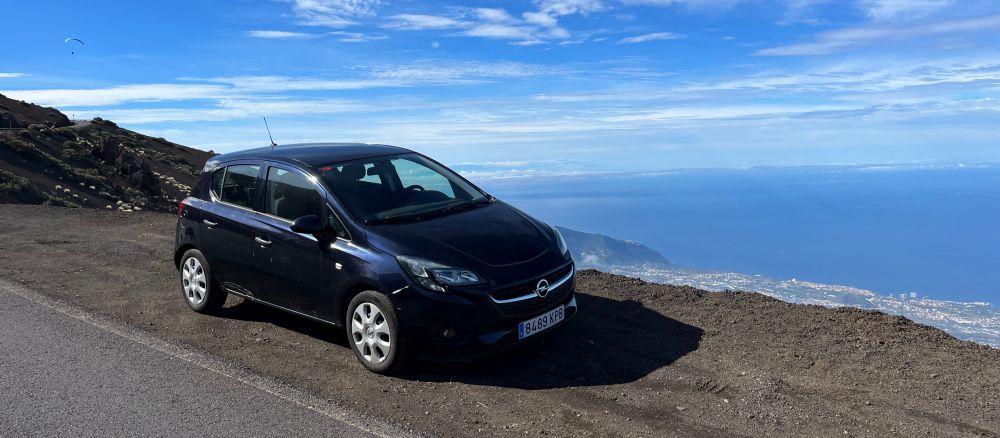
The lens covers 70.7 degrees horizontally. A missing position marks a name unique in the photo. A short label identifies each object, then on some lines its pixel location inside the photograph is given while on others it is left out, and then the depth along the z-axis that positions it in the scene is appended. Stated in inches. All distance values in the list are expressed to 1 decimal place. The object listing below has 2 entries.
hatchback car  197.5
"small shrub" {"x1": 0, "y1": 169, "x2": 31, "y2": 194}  905.9
